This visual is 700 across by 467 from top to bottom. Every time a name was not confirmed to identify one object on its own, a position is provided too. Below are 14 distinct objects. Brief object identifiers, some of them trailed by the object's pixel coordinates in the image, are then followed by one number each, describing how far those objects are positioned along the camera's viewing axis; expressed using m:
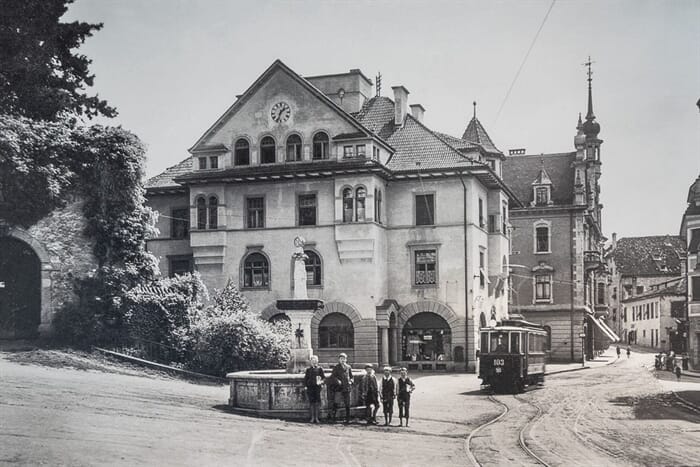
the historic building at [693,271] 55.12
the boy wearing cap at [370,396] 22.45
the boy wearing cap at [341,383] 22.47
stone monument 24.91
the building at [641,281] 89.56
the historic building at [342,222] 44.22
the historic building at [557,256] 65.06
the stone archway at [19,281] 17.64
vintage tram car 34.78
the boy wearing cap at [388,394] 22.55
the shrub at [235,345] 31.53
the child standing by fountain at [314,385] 21.73
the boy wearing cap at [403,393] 22.31
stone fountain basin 22.56
